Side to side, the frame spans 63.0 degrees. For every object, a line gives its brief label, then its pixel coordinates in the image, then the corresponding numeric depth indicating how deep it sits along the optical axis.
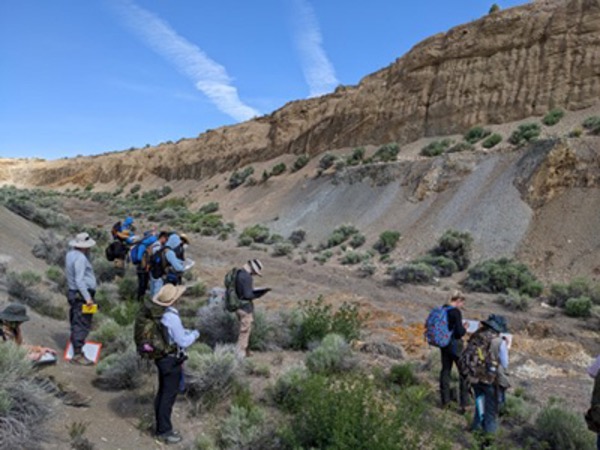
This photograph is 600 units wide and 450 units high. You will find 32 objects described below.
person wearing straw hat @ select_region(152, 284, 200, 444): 4.71
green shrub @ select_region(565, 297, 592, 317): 12.34
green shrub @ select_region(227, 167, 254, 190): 43.12
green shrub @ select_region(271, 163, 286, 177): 39.59
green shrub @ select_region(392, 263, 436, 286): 16.42
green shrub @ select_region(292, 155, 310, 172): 38.28
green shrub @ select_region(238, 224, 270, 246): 26.17
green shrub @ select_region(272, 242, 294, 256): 22.03
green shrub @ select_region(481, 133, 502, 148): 24.48
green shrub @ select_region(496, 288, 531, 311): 13.24
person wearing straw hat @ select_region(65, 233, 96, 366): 6.70
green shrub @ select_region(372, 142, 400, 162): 29.92
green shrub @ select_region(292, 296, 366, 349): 8.66
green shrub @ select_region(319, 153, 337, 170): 33.66
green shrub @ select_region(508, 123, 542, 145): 23.09
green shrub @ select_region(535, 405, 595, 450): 5.58
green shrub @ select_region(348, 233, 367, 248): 22.31
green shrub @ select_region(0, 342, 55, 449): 3.96
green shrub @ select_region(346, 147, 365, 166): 31.97
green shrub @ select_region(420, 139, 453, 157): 27.22
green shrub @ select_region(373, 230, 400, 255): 20.83
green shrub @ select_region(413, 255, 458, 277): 17.19
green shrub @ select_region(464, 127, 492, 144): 26.28
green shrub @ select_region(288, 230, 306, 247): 25.68
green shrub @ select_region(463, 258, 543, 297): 14.52
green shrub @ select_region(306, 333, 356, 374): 7.04
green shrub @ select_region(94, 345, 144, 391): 6.13
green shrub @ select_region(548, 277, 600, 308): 13.14
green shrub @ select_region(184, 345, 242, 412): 5.94
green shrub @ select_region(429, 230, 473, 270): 17.67
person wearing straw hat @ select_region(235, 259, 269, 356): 7.03
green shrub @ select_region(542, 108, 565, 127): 23.95
